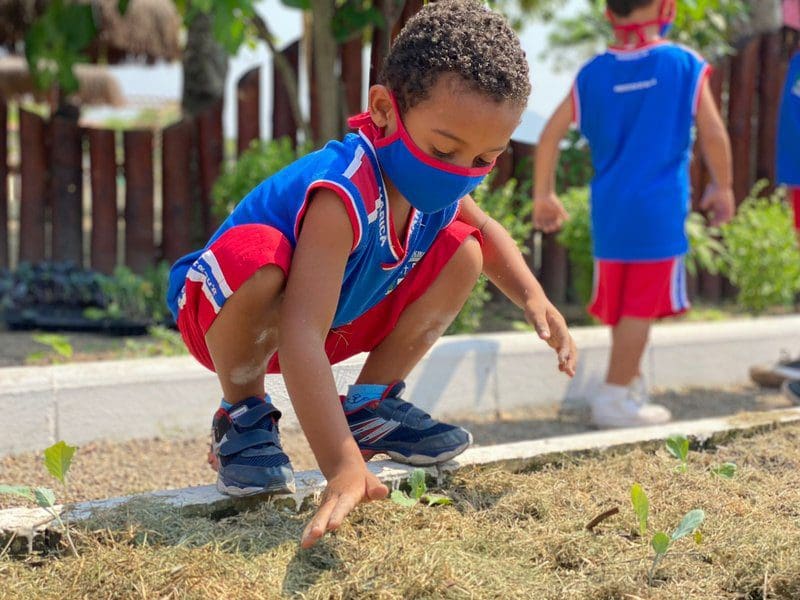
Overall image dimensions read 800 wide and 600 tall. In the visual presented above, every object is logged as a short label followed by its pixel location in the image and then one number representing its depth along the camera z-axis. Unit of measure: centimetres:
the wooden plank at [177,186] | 683
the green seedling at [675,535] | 186
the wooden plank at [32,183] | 684
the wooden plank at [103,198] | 688
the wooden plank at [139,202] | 687
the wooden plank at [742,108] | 749
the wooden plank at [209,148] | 682
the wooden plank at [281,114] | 678
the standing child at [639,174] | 399
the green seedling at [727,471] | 251
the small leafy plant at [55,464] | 208
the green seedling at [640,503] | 198
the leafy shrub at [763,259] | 618
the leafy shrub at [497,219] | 445
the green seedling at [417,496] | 223
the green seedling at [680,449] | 255
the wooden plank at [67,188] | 687
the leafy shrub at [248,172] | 592
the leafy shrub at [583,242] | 578
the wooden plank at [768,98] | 762
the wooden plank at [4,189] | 687
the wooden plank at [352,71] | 650
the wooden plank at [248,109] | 671
